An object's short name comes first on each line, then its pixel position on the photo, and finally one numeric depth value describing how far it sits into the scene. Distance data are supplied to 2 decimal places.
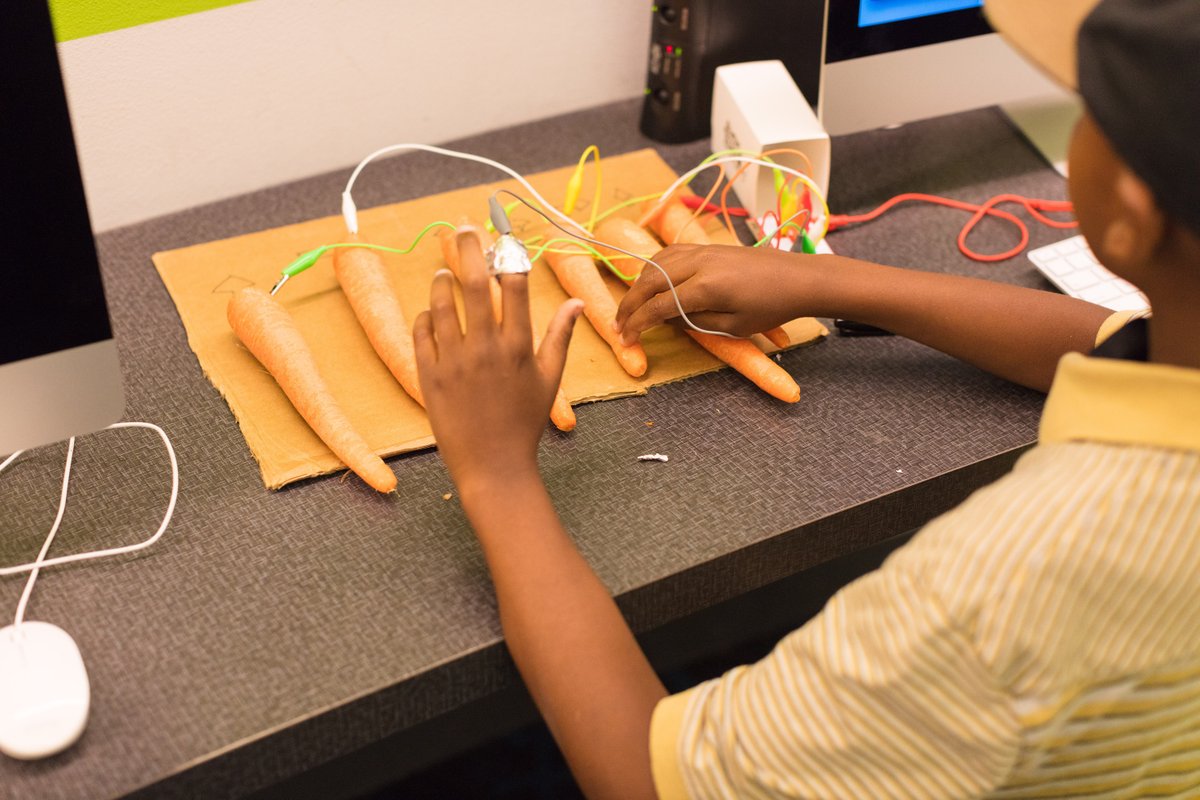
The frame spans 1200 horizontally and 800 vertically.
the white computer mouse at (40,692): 0.64
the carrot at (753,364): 0.91
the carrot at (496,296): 0.87
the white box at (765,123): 1.08
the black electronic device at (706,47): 1.19
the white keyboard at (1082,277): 1.01
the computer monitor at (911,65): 1.09
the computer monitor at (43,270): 0.65
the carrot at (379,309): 0.90
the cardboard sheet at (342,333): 0.87
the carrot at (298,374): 0.82
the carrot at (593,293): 0.93
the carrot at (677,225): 1.05
